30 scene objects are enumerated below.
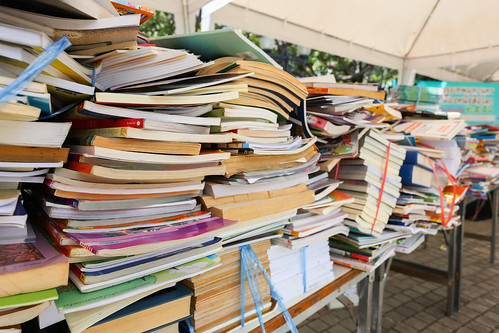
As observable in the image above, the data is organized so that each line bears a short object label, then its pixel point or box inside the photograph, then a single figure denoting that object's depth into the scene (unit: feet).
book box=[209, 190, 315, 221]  2.78
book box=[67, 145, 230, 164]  2.06
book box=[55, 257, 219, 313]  1.99
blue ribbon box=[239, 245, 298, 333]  3.11
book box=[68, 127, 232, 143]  2.13
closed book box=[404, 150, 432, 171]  5.25
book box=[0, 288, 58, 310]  1.65
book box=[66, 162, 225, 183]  2.04
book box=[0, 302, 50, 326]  1.73
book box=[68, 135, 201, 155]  2.07
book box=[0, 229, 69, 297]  1.68
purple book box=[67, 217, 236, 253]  1.98
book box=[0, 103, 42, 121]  1.67
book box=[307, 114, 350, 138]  3.92
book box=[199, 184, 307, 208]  2.79
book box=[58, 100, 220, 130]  2.12
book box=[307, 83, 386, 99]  4.10
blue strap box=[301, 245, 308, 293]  3.93
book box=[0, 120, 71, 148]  1.81
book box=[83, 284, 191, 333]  2.27
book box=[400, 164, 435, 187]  5.24
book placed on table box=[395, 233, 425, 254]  5.61
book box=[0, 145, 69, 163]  1.92
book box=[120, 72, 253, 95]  2.37
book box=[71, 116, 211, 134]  2.18
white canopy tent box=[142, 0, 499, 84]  7.37
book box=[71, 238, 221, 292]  2.05
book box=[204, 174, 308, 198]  2.84
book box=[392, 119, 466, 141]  6.08
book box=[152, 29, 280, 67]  2.83
